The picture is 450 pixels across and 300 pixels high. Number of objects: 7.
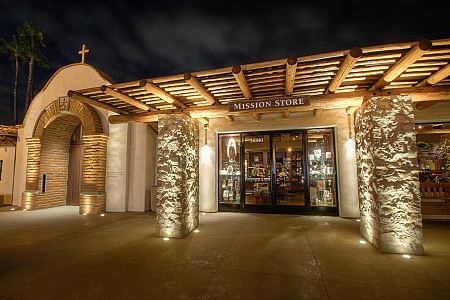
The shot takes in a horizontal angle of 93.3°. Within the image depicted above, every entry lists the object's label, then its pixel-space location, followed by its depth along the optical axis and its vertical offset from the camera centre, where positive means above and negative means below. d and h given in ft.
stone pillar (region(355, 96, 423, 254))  13.14 -0.61
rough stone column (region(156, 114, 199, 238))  16.69 -0.63
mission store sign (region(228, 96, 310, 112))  15.35 +4.84
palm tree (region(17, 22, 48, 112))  44.37 +27.02
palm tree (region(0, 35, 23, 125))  43.52 +25.46
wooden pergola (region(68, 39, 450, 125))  11.39 +5.91
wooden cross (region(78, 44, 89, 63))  29.58 +16.69
